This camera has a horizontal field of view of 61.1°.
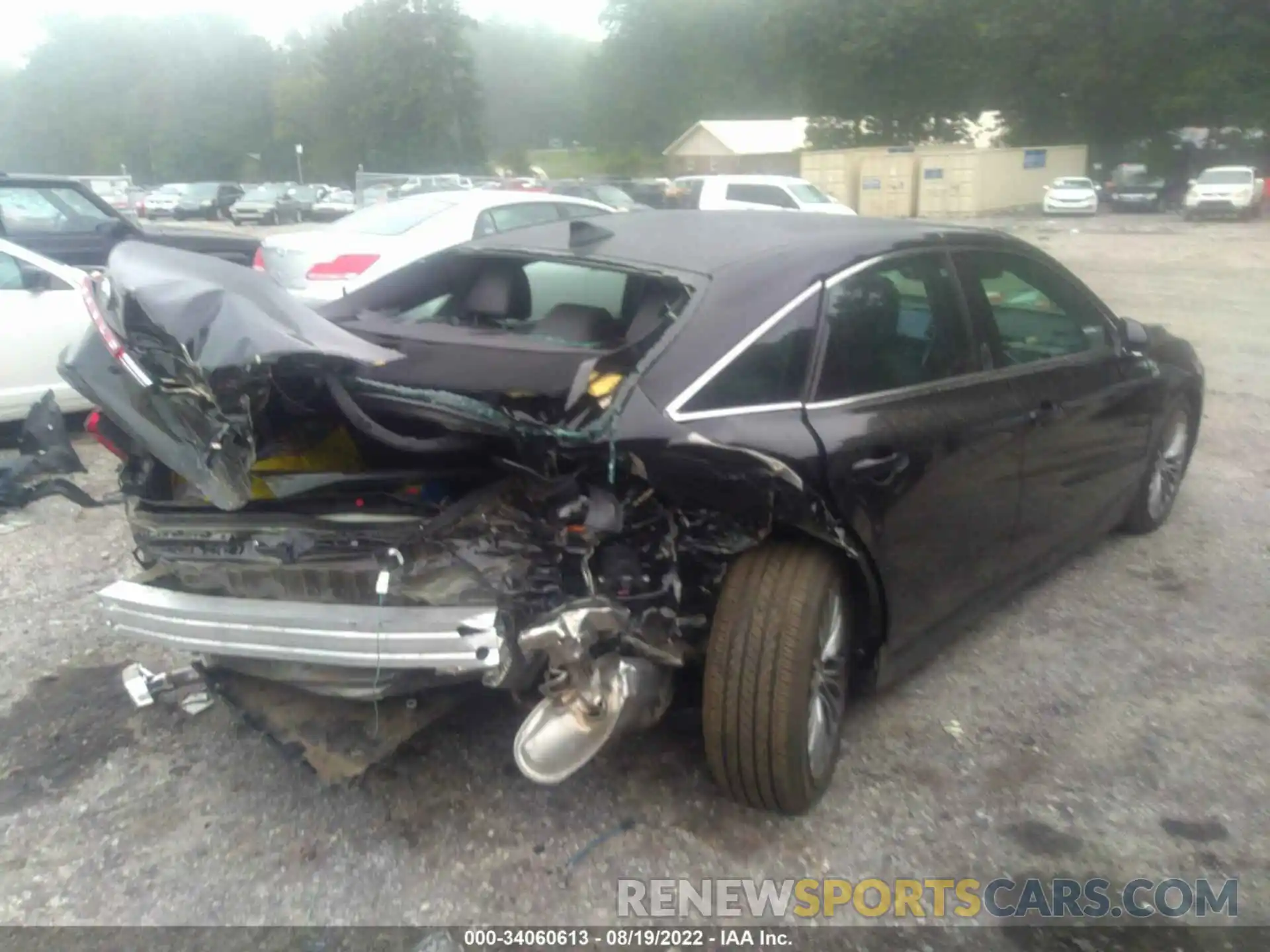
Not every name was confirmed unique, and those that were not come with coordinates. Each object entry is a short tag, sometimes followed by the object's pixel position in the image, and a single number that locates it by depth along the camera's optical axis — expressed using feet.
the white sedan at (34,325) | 21.77
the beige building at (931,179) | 123.38
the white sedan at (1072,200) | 114.73
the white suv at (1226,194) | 103.86
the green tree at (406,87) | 207.31
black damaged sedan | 8.83
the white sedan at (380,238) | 28.37
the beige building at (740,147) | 171.22
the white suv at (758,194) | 66.59
